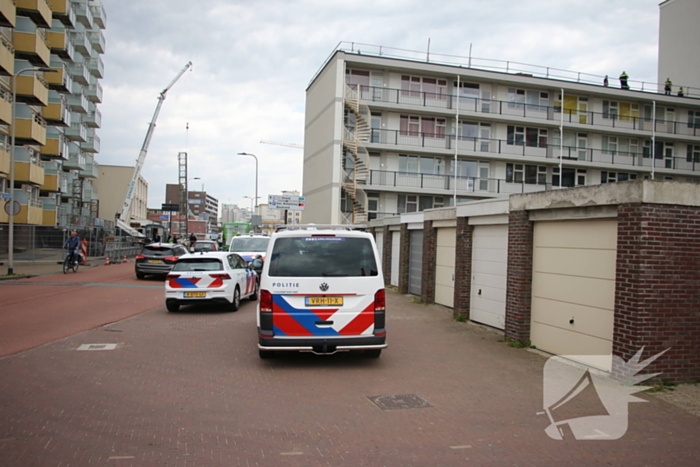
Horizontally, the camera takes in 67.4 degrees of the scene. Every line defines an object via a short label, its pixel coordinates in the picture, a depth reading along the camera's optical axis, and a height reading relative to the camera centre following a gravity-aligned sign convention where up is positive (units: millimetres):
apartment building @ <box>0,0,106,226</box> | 31359 +8989
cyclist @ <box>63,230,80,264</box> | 23484 -780
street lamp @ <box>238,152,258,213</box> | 50922 +6488
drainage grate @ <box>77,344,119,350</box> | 8687 -1927
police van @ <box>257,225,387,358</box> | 7469 -871
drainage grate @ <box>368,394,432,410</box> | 6000 -1877
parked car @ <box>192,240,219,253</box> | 31031 -686
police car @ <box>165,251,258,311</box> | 12984 -1150
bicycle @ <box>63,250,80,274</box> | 23094 -1349
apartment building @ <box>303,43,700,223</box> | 34844 +8004
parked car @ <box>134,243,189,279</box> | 21703 -1089
